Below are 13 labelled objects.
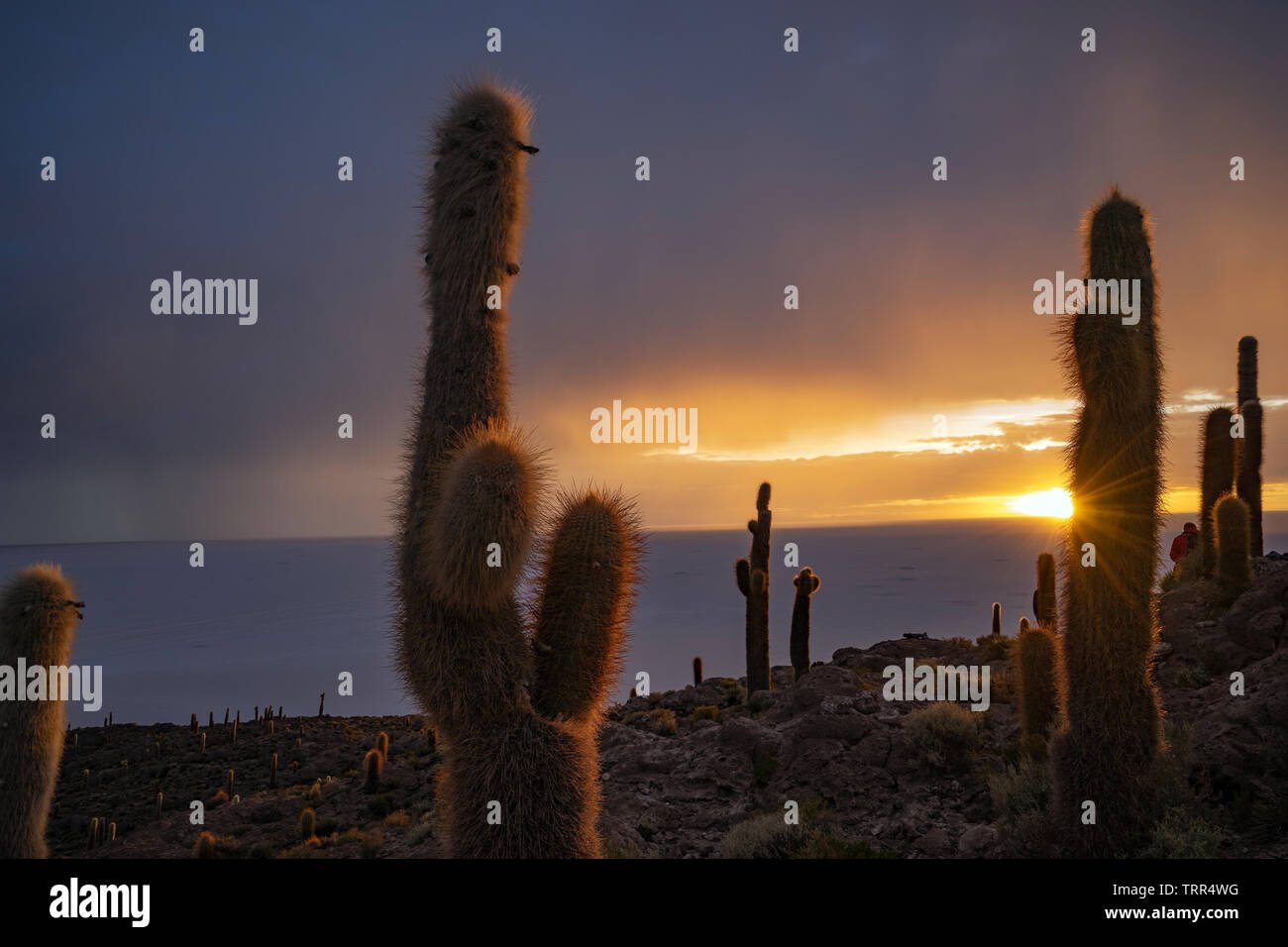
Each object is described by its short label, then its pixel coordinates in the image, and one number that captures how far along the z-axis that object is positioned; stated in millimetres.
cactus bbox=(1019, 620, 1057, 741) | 9688
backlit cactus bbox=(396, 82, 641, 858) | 4633
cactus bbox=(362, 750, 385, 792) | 17453
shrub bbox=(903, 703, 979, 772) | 10094
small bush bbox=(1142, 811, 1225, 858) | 6266
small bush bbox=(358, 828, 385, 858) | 11344
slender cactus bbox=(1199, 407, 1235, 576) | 16078
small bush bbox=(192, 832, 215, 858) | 12297
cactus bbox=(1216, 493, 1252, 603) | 12617
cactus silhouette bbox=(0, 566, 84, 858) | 7375
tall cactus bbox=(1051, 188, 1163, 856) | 6992
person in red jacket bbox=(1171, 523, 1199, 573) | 18203
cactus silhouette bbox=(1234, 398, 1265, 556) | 15703
